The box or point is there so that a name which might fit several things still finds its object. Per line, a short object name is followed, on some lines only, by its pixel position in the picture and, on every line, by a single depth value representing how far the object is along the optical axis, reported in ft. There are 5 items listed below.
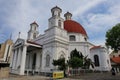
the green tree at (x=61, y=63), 43.01
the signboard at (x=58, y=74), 34.53
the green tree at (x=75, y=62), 44.39
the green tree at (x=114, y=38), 43.82
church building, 56.65
